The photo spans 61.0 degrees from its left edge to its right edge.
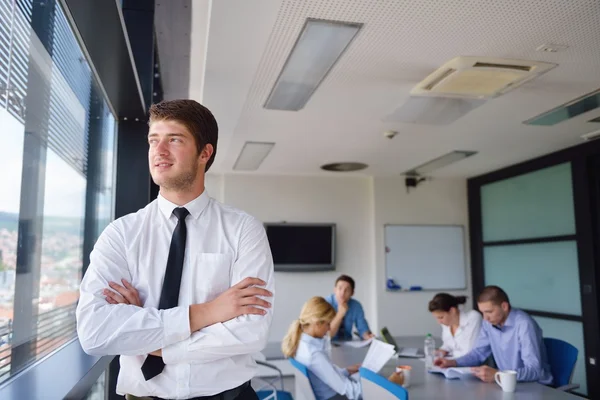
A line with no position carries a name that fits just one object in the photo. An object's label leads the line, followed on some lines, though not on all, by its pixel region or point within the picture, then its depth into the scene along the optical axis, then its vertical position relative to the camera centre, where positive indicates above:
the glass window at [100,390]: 2.03 -0.56
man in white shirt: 1.38 -0.08
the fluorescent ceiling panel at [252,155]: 5.62 +1.20
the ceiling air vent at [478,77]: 3.24 +1.18
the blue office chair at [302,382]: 3.27 -0.85
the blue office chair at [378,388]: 2.49 -0.68
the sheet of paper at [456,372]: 3.39 -0.79
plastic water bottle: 3.83 -0.77
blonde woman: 3.29 -0.67
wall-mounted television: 7.13 +0.13
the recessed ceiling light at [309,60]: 2.87 +1.25
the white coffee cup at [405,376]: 3.23 -0.77
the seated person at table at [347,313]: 5.40 -0.62
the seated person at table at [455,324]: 4.38 -0.61
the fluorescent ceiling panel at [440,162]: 6.05 +1.17
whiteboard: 7.42 -0.03
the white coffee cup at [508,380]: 3.04 -0.75
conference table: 2.98 -0.83
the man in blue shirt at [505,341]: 3.64 -0.65
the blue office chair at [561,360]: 3.76 -0.81
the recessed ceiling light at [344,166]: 6.76 +1.19
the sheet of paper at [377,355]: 3.35 -0.67
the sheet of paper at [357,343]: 4.80 -0.85
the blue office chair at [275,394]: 3.42 -0.98
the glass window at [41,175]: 1.34 +0.28
